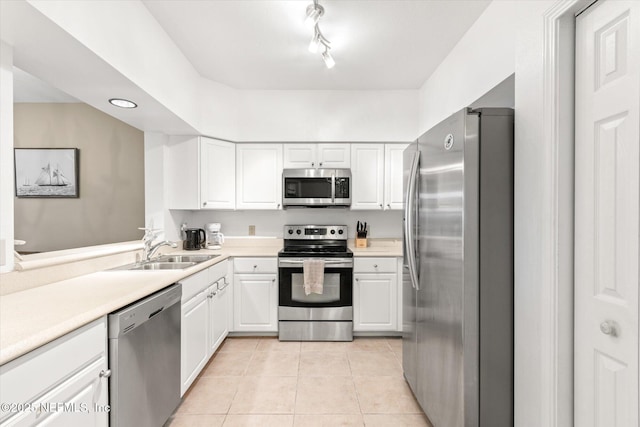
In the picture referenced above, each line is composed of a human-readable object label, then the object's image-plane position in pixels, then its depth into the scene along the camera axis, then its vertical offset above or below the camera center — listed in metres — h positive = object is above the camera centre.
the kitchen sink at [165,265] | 2.39 -0.42
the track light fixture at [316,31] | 1.90 +1.28
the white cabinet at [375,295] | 3.08 -0.83
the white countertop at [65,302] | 0.91 -0.38
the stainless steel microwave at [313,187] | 3.29 +0.30
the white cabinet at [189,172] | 3.11 +0.43
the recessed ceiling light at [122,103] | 2.11 +0.80
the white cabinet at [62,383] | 0.84 -0.55
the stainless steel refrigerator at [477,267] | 1.36 -0.25
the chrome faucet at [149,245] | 2.44 -0.26
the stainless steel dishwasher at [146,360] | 1.28 -0.72
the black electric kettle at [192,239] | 3.20 -0.27
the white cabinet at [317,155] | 3.38 +0.66
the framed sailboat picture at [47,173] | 3.30 +0.45
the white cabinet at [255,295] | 3.05 -0.82
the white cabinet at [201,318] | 1.99 -0.81
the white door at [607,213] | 0.99 +0.01
